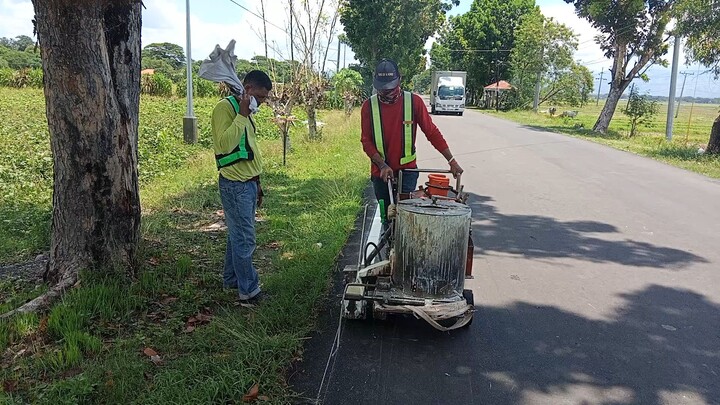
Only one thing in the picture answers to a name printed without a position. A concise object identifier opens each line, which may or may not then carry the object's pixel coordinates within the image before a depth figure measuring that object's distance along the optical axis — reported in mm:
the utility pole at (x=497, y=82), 47747
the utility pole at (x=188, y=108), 12914
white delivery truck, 34688
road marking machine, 3518
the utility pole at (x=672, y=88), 18588
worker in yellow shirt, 3959
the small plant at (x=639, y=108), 21688
